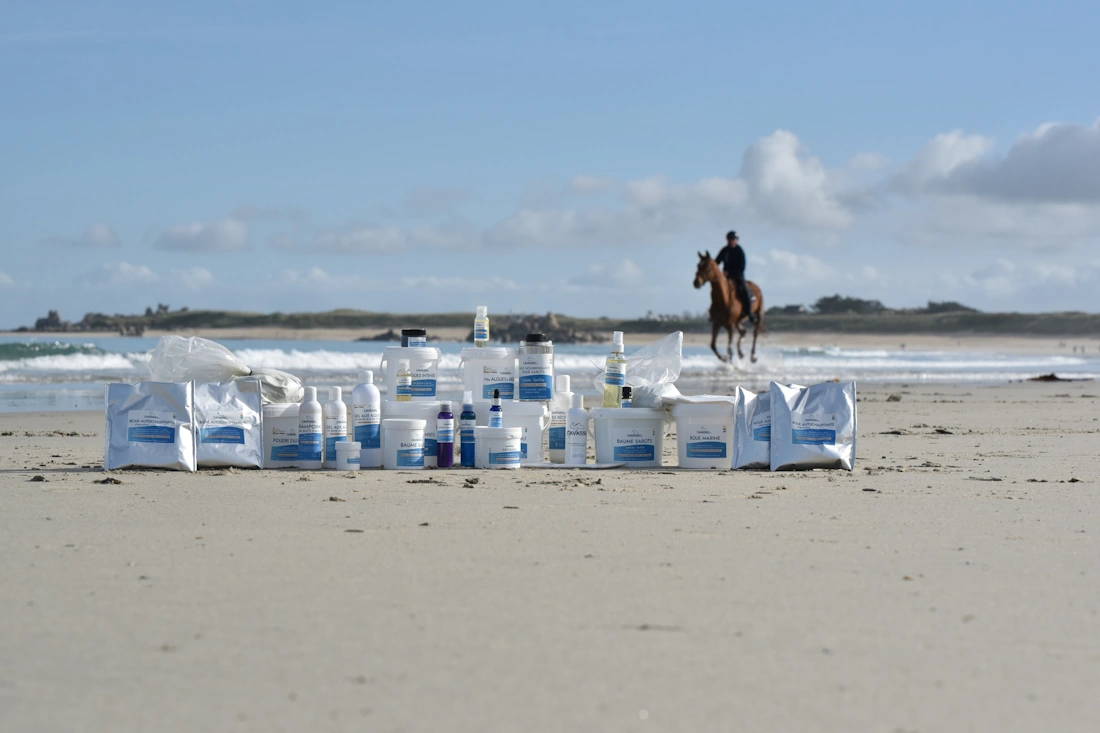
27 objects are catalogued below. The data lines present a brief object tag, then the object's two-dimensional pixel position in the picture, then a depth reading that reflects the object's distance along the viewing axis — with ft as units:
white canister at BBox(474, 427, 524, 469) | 20.17
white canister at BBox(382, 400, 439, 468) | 20.21
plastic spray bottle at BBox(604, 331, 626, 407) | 20.65
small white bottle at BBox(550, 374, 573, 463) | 21.16
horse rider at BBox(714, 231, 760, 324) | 73.87
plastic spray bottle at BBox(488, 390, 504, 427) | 20.06
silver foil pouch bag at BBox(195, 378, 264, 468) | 19.62
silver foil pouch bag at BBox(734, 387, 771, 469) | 20.13
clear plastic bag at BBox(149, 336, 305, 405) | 20.95
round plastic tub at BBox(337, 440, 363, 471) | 19.97
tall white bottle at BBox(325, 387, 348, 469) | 20.29
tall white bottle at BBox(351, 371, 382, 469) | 20.12
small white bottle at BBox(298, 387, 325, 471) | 20.27
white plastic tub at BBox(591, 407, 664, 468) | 20.84
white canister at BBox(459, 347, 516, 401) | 20.71
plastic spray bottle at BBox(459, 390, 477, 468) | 20.27
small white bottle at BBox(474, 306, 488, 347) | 20.56
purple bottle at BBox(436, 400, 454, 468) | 20.45
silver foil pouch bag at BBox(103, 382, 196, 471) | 19.31
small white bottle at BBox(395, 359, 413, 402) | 20.33
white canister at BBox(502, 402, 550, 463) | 20.59
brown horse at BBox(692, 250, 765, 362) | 69.82
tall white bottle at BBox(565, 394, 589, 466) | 20.68
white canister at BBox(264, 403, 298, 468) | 20.42
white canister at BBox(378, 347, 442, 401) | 20.44
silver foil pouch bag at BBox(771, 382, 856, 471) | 19.79
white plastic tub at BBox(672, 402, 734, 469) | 20.79
